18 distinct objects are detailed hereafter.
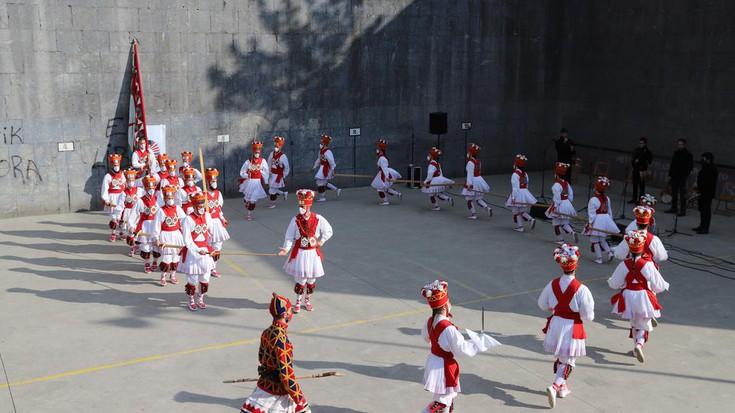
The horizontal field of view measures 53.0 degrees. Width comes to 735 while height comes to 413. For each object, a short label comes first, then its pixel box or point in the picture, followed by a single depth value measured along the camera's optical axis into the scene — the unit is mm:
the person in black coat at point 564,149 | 22594
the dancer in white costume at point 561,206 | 16703
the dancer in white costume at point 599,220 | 15344
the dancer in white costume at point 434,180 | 20000
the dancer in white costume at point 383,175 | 20561
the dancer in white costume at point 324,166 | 20922
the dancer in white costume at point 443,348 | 8148
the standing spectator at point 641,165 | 20469
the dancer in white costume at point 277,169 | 20219
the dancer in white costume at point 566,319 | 9422
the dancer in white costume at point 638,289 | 10680
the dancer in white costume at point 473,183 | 19125
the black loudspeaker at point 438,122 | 23031
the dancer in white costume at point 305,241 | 12219
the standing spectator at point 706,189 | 17844
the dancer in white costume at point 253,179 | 19203
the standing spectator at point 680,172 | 19875
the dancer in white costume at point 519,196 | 17906
